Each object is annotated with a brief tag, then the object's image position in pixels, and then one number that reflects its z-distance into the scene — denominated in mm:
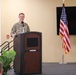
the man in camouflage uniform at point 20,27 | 7604
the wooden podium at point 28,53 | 6687
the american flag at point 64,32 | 9647
